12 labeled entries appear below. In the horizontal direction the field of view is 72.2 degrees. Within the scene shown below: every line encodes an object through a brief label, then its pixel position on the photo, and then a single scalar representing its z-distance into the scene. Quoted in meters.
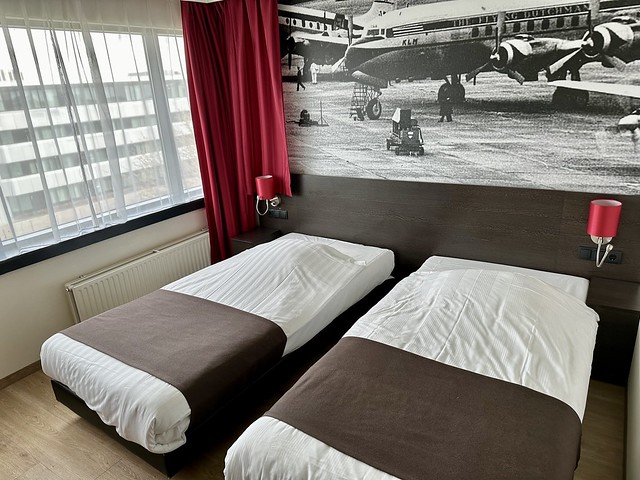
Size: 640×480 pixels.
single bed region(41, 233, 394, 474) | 1.91
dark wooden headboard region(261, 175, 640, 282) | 2.55
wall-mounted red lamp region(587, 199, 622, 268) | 2.30
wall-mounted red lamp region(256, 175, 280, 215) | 3.50
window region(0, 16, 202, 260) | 2.60
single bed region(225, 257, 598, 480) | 1.46
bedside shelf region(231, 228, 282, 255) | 3.58
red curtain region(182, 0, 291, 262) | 3.32
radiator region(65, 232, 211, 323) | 2.96
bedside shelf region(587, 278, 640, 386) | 2.28
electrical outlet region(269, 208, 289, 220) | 3.69
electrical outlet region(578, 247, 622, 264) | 2.50
